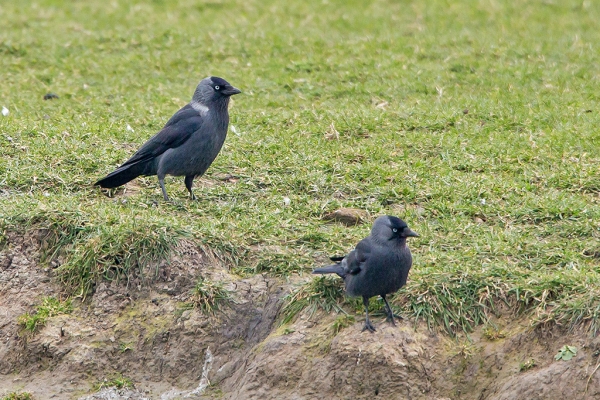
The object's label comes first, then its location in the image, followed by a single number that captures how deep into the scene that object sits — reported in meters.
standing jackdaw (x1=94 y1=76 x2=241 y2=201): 15.08
